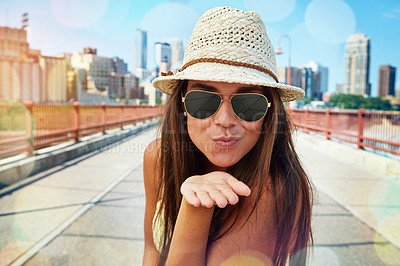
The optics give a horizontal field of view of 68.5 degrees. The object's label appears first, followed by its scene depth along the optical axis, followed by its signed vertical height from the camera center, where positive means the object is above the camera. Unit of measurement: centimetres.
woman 100 -22
